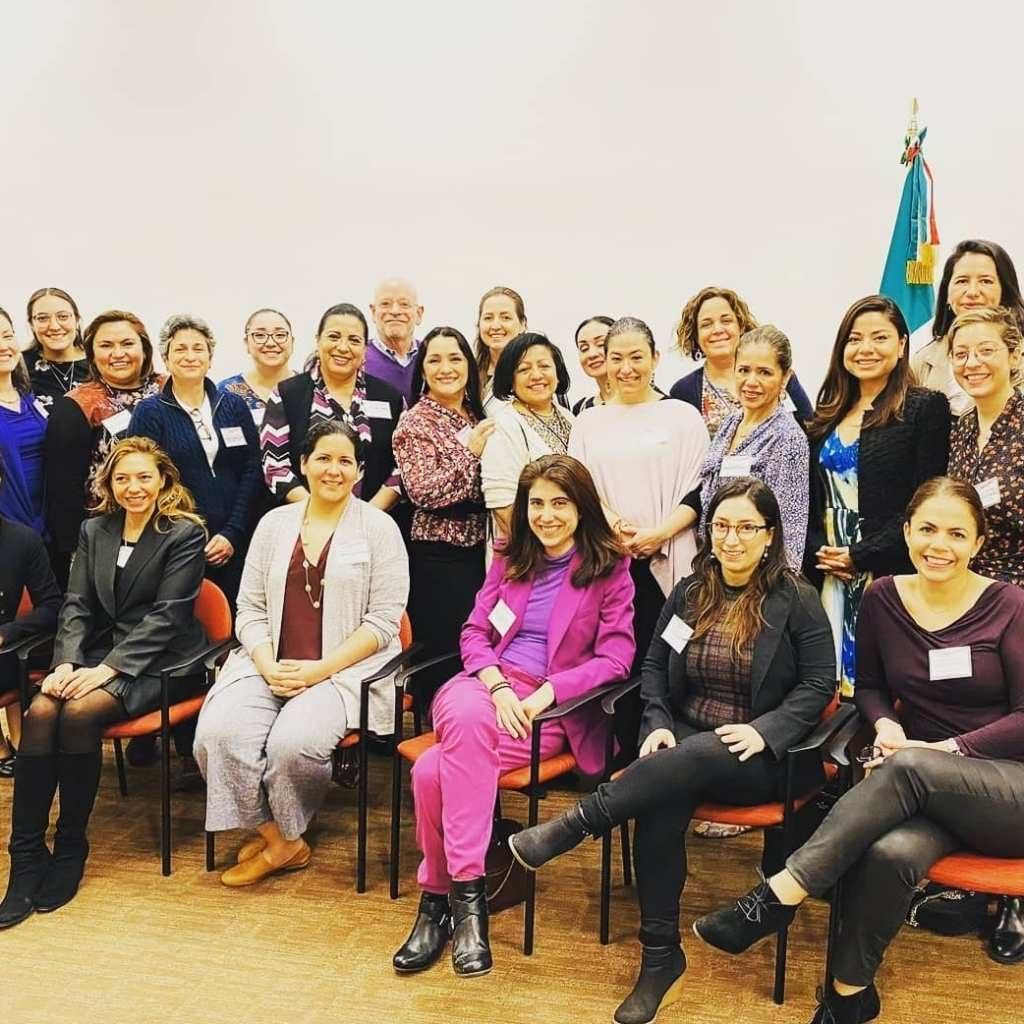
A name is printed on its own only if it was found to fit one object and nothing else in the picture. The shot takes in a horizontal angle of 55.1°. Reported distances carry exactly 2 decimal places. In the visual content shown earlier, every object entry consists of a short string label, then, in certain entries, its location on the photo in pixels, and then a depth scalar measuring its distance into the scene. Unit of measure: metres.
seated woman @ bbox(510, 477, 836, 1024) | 2.19
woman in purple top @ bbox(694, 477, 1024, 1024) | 2.01
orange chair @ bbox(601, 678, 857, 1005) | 2.20
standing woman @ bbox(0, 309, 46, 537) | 3.30
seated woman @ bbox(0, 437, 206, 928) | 2.65
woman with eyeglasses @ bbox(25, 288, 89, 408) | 3.71
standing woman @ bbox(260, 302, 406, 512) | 3.33
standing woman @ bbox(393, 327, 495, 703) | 3.13
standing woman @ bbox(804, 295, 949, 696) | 2.65
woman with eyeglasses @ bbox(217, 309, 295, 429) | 3.76
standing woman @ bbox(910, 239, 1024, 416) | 2.94
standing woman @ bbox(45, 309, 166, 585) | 3.32
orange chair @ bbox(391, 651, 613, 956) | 2.37
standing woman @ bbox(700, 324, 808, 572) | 2.72
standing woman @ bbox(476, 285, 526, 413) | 3.70
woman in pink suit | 2.36
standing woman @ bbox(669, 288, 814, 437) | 3.29
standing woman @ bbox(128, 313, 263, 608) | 3.26
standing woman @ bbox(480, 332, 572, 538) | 3.04
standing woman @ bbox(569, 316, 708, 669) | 2.94
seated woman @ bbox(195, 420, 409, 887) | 2.65
